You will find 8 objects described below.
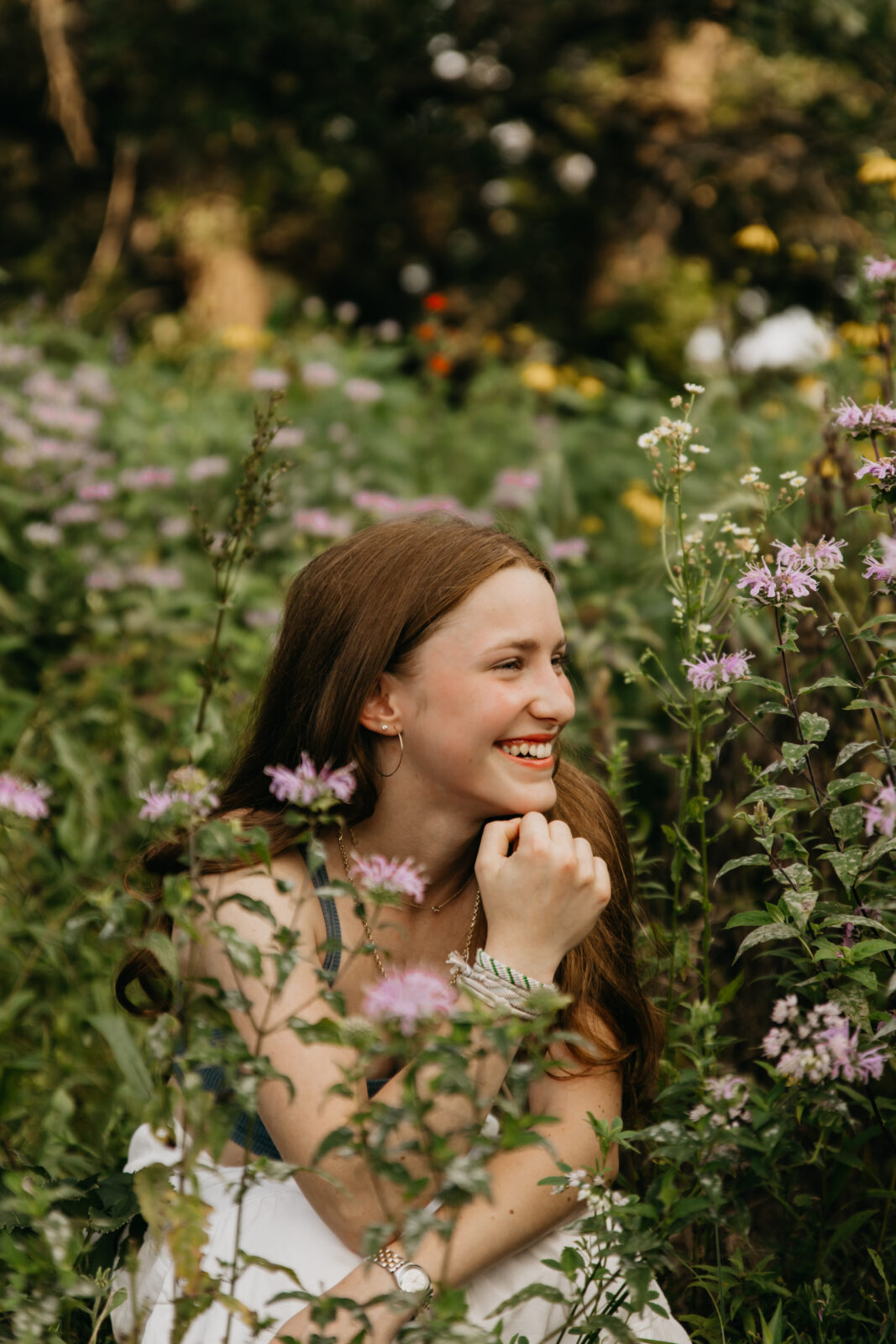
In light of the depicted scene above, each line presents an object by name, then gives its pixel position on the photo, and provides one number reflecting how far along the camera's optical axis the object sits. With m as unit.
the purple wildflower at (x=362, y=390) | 3.94
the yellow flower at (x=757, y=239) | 2.88
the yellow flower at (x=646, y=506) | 3.47
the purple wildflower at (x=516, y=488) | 3.57
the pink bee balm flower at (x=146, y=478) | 3.39
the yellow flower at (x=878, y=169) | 2.60
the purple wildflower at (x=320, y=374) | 4.00
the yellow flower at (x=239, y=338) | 4.35
